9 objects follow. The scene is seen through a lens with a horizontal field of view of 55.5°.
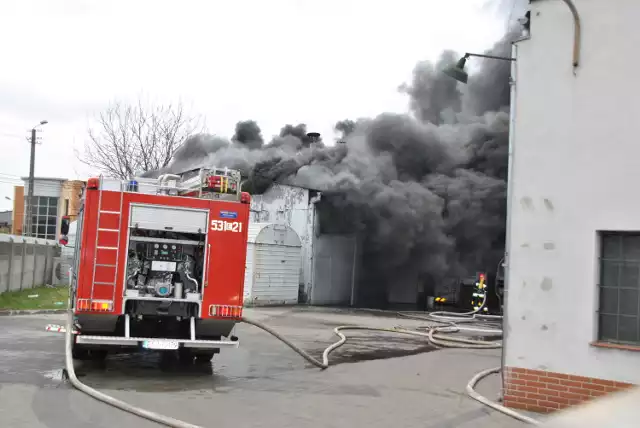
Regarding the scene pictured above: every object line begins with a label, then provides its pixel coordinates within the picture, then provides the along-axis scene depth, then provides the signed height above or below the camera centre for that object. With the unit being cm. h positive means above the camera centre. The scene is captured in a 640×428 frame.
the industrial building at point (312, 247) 2411 +43
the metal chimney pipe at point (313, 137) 3362 +659
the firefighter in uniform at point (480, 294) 2055 -94
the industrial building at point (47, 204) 4684 +283
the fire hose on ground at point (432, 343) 609 -164
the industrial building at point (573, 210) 614 +64
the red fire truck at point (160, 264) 794 -24
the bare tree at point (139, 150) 2592 +415
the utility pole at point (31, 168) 2953 +359
